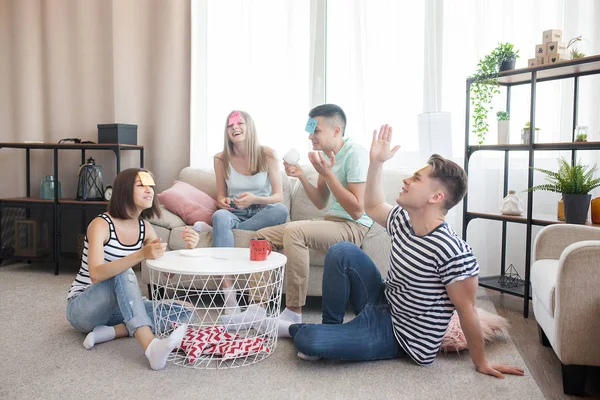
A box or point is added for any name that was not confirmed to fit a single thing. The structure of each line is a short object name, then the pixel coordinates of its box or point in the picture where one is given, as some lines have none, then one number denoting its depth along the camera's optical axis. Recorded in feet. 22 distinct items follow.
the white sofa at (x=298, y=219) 9.29
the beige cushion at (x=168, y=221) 10.16
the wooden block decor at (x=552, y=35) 9.30
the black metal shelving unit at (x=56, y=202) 12.52
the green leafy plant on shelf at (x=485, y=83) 10.18
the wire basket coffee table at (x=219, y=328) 6.64
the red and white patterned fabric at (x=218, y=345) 6.88
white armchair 5.84
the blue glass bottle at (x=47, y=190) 13.30
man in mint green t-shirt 8.13
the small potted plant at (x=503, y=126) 10.28
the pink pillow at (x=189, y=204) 10.41
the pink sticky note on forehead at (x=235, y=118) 10.28
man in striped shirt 6.07
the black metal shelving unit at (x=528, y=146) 9.14
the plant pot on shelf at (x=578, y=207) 8.71
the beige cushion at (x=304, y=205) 10.91
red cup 7.07
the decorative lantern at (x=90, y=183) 12.87
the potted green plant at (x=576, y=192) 8.72
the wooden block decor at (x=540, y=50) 9.47
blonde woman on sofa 9.73
